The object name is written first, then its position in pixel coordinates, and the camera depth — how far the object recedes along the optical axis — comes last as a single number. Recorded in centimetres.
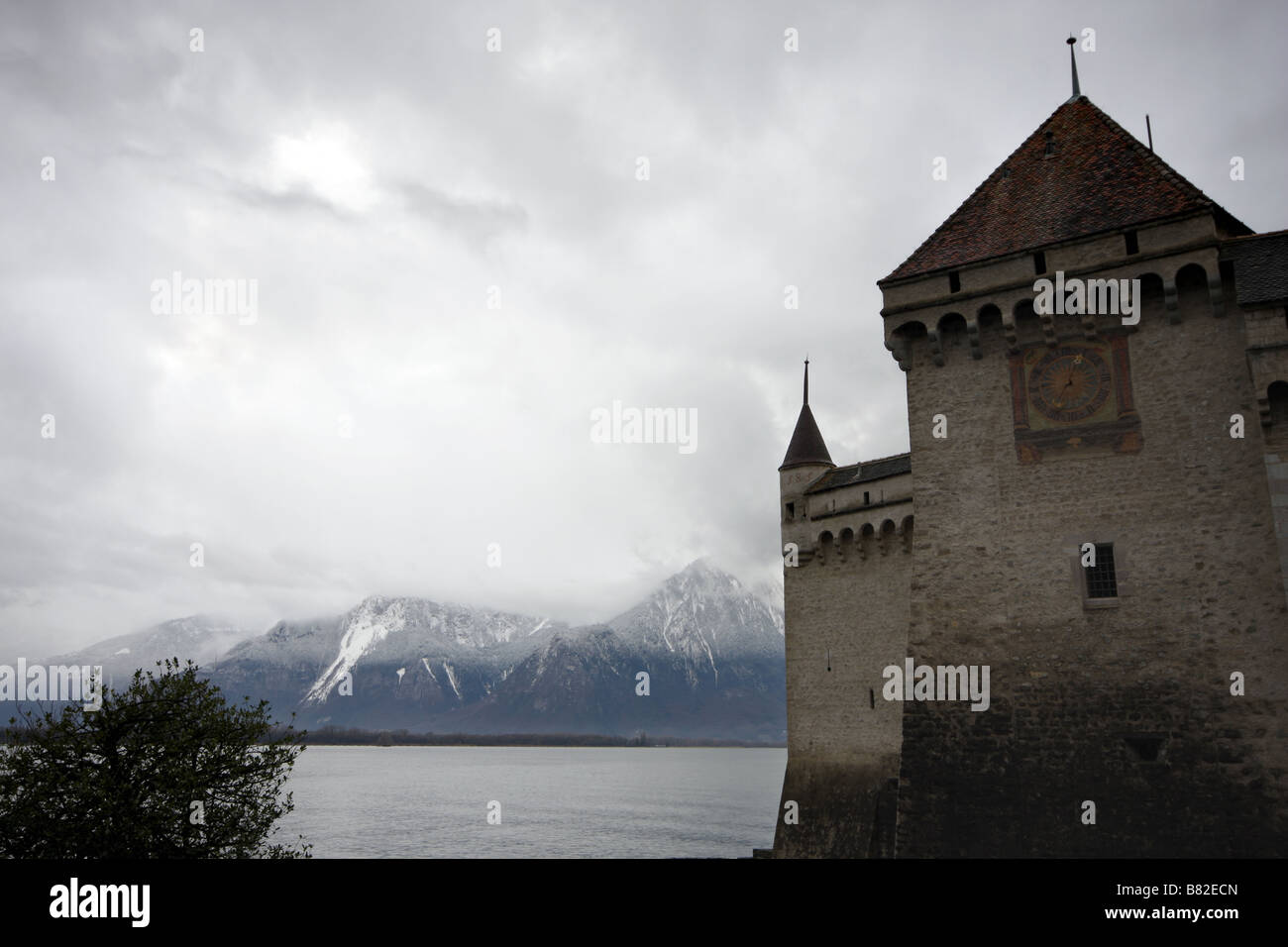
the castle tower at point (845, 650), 2627
